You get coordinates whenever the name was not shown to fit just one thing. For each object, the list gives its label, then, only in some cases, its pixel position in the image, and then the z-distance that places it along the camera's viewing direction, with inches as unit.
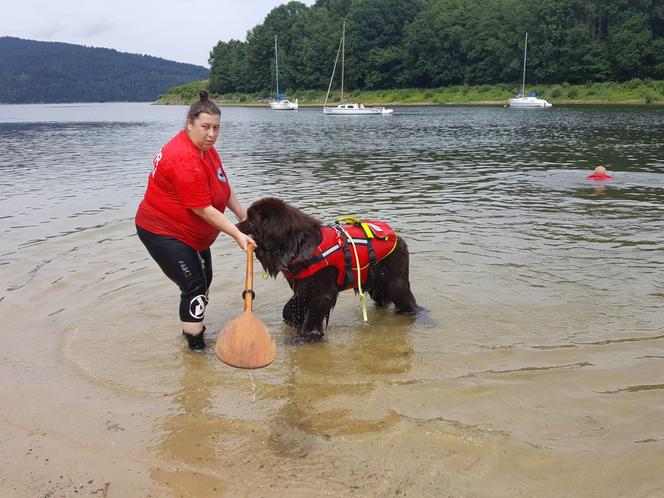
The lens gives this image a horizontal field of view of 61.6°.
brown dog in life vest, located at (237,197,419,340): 196.9
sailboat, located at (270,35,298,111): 3501.5
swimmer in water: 586.8
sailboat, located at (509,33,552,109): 2608.3
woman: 179.9
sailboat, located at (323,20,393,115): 2381.0
